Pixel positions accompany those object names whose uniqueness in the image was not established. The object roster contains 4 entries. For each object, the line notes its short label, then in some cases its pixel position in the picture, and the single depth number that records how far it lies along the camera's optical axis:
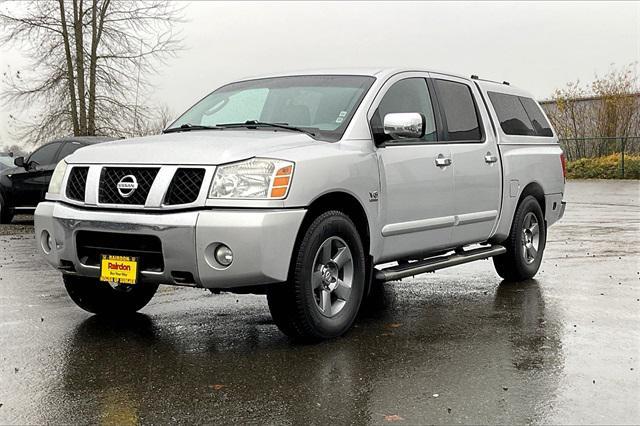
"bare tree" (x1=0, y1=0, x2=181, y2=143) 29.28
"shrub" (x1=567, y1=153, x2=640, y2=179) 31.91
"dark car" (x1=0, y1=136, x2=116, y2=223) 15.20
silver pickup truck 5.13
